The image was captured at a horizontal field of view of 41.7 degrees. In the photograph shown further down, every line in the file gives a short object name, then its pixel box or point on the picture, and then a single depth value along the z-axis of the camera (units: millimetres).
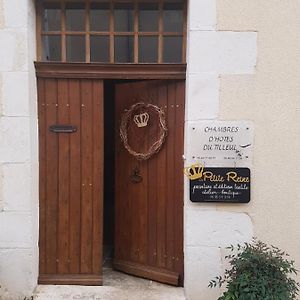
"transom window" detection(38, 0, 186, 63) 3945
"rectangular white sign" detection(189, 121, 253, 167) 3695
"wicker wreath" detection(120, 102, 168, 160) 4004
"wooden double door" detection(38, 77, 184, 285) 3975
